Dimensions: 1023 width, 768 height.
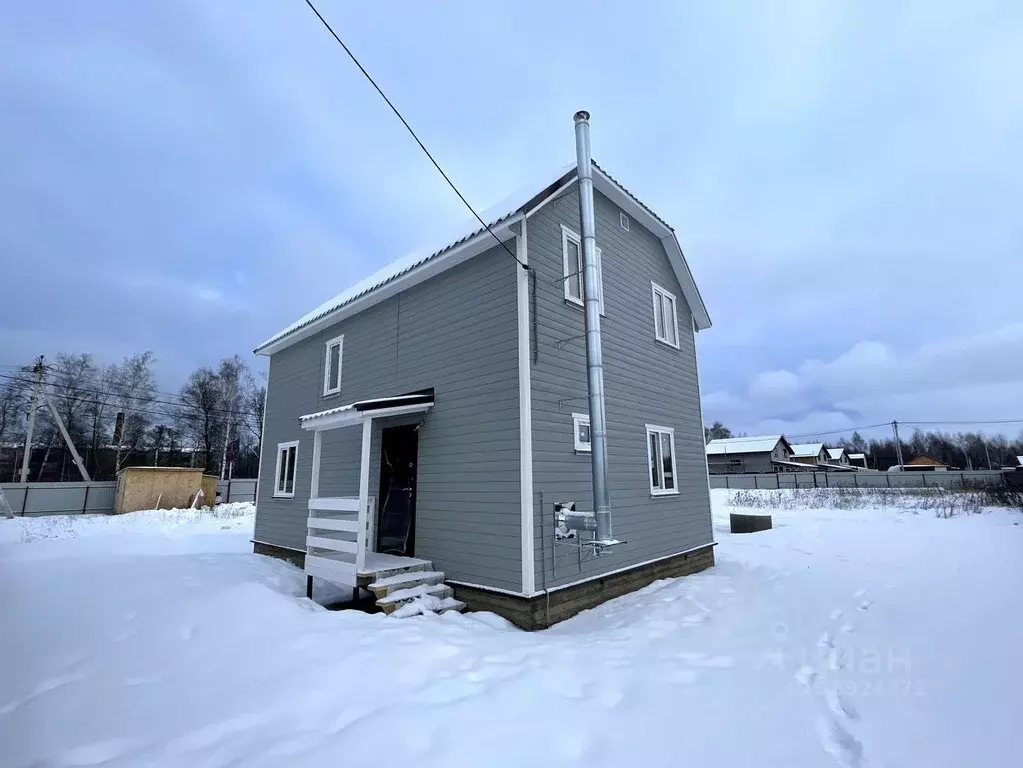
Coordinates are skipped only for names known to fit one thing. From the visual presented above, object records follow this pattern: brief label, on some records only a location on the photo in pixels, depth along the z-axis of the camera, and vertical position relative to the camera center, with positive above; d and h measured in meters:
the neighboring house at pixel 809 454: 59.22 +2.06
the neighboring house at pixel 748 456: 45.94 +1.48
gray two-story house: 6.74 +0.84
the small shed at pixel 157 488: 21.30 -0.74
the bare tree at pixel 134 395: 34.69 +5.53
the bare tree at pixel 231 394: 35.28 +5.83
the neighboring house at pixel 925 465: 57.47 +0.71
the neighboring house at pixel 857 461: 85.25 +1.73
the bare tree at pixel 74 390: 32.57 +5.48
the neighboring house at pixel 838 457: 70.88 +2.00
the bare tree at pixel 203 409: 36.59 +4.75
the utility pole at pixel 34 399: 23.98 +3.75
